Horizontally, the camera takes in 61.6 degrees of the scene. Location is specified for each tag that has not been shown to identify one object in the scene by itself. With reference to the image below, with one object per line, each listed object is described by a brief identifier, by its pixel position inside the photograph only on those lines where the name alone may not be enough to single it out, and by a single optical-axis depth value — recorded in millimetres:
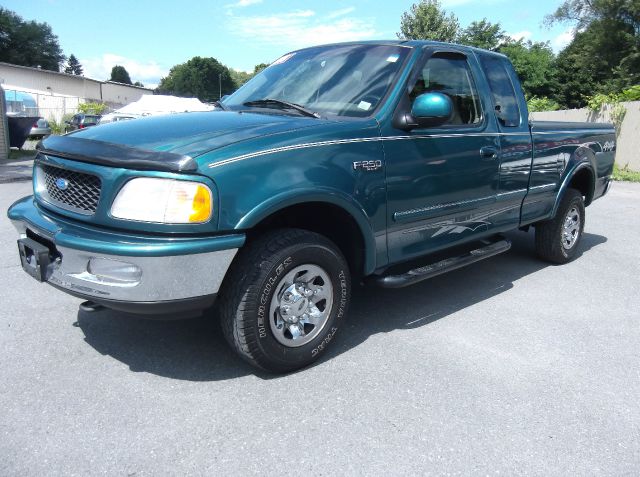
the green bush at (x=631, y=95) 17250
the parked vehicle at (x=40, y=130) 23455
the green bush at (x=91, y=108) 36469
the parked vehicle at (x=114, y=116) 20659
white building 28484
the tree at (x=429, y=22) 37375
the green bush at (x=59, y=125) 27944
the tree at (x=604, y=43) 30922
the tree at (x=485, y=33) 50350
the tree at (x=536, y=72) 43469
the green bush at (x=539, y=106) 26378
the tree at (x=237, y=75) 139875
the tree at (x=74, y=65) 133250
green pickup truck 2586
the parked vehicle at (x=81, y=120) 26866
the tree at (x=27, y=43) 79188
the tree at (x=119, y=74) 149125
